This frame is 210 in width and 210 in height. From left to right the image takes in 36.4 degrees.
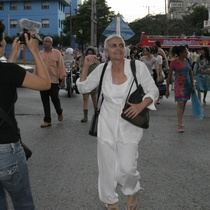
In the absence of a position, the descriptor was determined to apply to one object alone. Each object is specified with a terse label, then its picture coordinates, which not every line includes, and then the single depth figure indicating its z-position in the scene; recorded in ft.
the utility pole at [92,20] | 85.54
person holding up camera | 6.95
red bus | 82.20
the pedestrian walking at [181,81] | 20.50
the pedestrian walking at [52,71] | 21.87
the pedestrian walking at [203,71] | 29.62
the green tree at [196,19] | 169.52
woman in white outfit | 10.05
